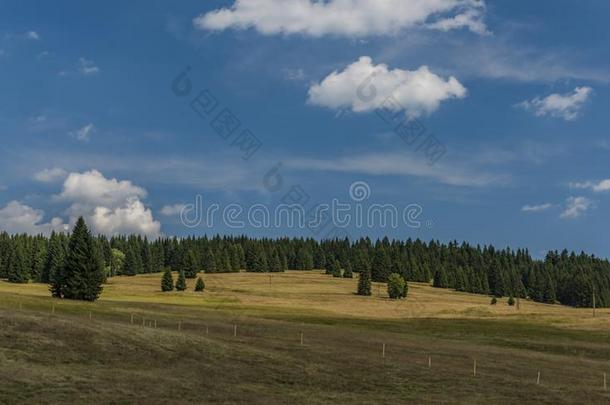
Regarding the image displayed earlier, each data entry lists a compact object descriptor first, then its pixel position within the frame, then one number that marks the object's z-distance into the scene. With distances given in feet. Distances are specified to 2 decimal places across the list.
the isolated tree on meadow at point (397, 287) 534.78
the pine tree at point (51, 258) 589.32
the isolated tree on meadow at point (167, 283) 515.09
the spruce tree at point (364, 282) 556.92
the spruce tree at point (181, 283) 521.24
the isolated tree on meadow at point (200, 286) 515.09
